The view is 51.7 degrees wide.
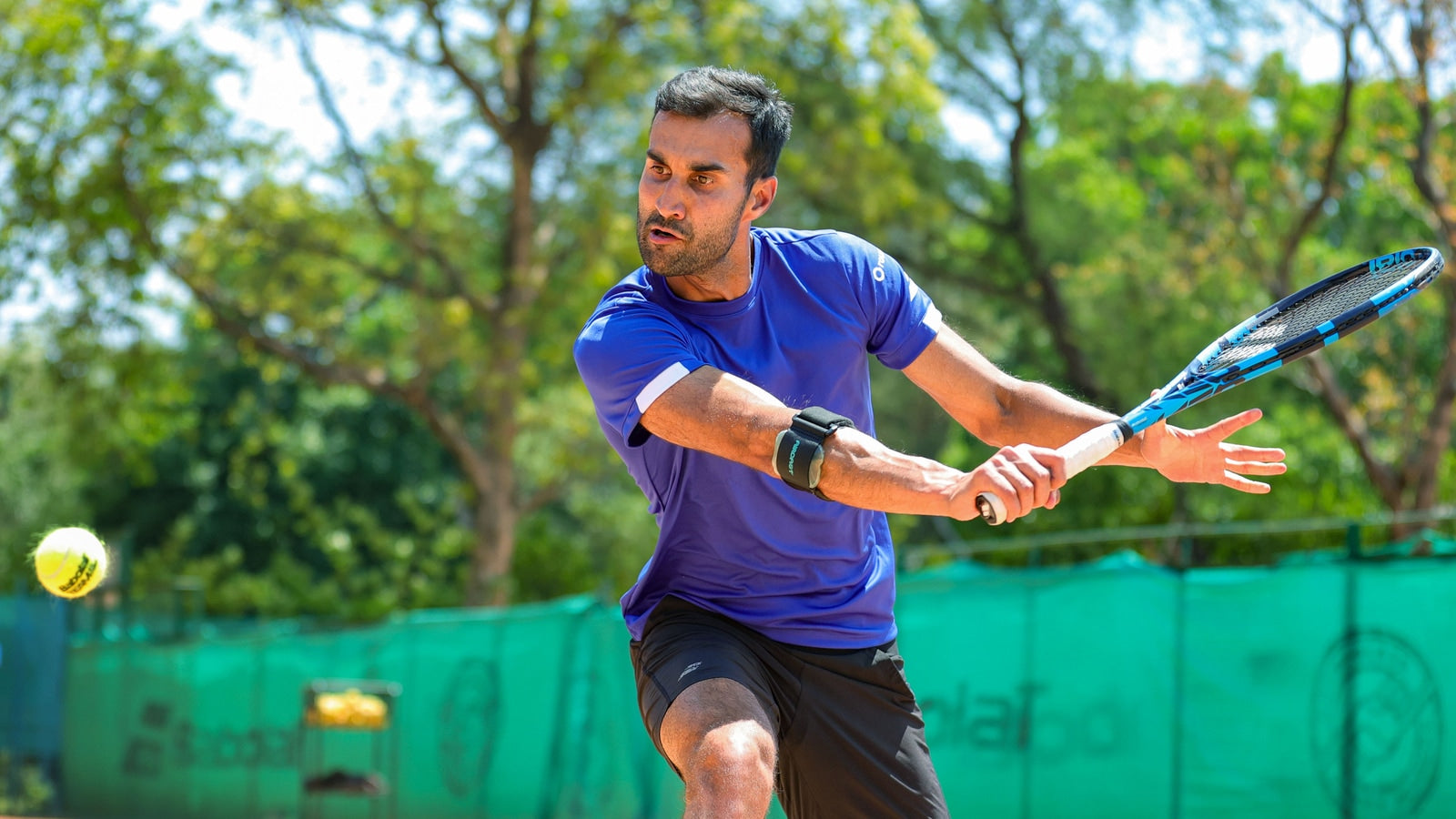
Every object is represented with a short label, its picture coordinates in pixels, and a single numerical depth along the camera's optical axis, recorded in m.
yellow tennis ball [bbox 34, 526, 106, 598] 6.39
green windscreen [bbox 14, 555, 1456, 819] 7.36
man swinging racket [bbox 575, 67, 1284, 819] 3.45
